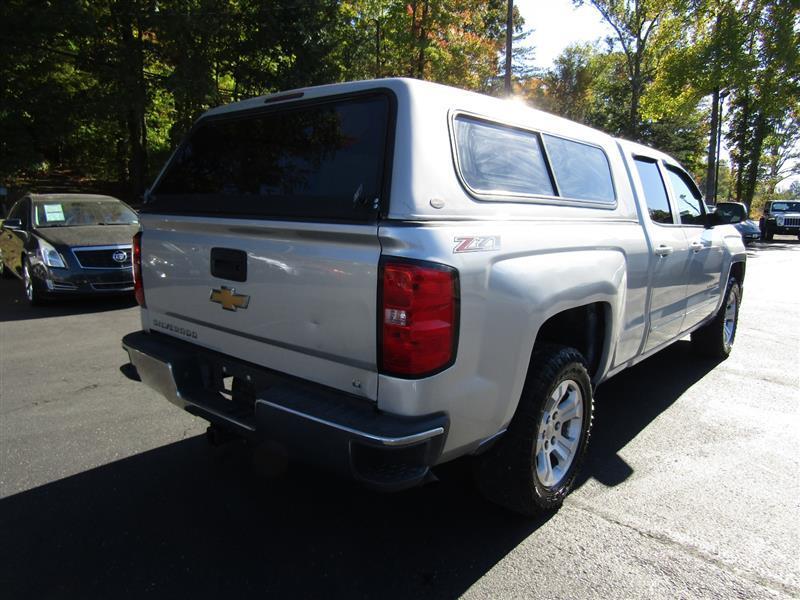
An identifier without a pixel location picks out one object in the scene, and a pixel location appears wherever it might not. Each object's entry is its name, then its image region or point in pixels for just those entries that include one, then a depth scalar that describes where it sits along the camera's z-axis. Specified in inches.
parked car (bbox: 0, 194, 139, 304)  280.8
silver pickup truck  79.9
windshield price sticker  315.0
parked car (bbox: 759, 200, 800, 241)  1011.9
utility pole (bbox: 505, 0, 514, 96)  627.5
